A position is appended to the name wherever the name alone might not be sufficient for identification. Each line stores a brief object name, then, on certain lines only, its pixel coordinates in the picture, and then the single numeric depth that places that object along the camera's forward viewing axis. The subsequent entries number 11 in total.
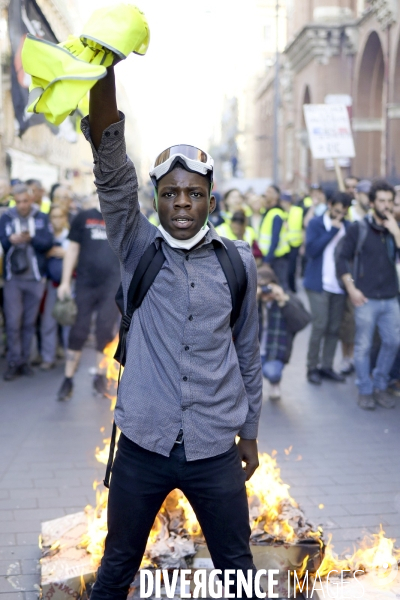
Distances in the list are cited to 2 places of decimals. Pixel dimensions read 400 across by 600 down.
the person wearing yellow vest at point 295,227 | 13.43
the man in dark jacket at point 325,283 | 8.52
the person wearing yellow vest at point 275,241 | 11.76
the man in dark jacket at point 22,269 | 8.67
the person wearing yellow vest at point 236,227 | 8.20
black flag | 9.32
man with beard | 7.40
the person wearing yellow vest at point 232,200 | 11.35
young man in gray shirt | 2.75
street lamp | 29.66
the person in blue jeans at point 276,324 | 7.52
